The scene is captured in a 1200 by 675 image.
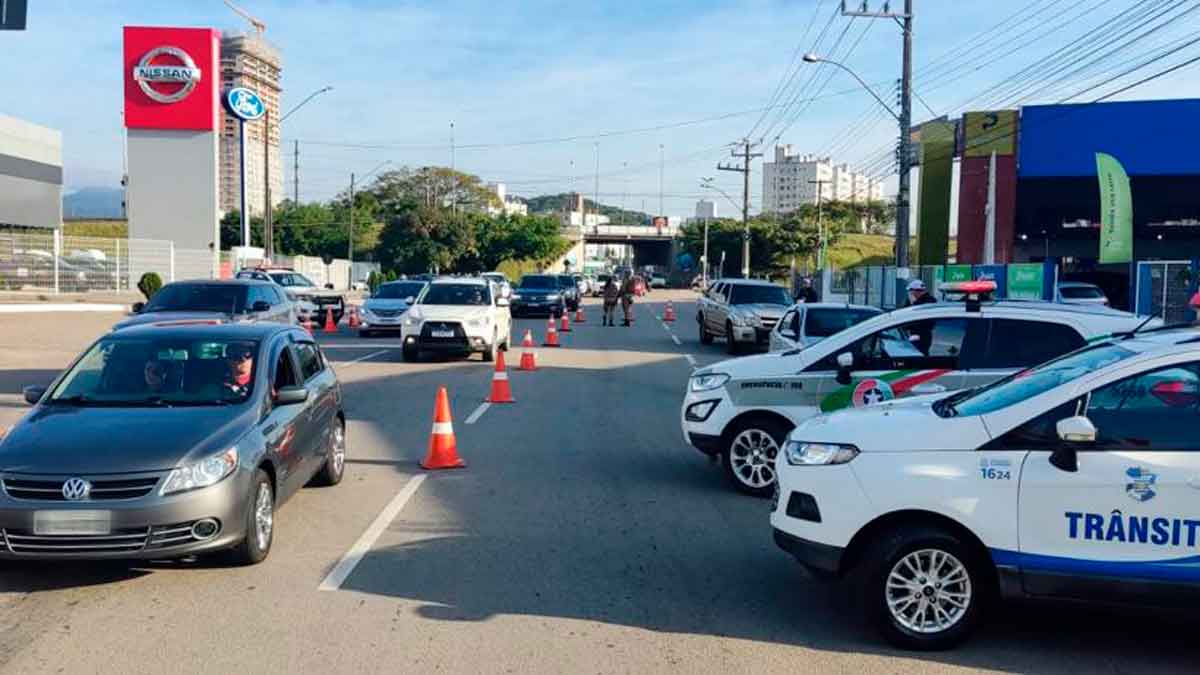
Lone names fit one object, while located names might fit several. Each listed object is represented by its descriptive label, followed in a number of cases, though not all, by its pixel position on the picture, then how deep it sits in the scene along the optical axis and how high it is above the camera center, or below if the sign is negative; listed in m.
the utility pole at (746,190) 64.63 +5.30
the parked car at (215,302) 16.45 -0.60
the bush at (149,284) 37.12 -0.75
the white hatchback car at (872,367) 8.84 -0.77
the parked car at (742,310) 24.59 -0.84
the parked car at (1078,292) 33.19 -0.33
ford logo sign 49.09 +7.29
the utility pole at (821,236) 69.88 +3.04
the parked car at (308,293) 31.56 -0.83
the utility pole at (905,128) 27.14 +3.76
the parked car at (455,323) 21.67 -1.09
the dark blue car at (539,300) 39.03 -1.07
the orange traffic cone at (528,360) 20.67 -1.72
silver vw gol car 6.27 -1.16
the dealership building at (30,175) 59.75 +4.84
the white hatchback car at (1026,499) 5.30 -1.11
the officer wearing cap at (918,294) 14.25 -0.22
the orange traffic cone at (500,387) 15.64 -1.70
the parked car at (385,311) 28.53 -1.15
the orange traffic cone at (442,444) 10.52 -1.72
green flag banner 26.75 +1.75
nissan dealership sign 50.50 +8.70
